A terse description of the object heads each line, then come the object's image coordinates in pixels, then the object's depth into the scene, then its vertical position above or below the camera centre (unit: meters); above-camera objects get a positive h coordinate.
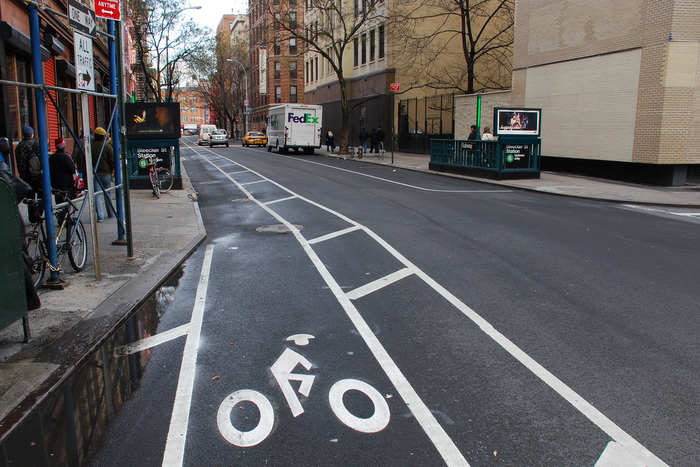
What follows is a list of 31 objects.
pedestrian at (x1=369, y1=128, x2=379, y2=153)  38.97 +0.17
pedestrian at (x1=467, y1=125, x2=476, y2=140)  23.08 +0.39
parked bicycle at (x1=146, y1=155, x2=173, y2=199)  16.55 -1.05
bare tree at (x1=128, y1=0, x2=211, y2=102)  38.59 +8.32
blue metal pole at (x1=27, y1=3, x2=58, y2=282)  5.98 +0.06
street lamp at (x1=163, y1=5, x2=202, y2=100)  39.66 +8.16
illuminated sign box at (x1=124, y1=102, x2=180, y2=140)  17.28 +0.61
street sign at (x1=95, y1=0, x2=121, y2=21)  7.46 +1.71
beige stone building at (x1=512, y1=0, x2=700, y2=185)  18.69 +2.31
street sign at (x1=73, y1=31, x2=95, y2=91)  6.79 +0.95
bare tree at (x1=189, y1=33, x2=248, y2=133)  77.49 +8.62
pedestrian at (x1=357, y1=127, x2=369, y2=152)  37.97 +0.42
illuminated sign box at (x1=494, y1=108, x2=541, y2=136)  20.77 +0.82
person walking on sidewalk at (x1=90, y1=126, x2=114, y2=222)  11.99 -0.57
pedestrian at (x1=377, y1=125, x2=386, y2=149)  36.44 +0.48
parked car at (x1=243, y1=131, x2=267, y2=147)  57.75 +0.21
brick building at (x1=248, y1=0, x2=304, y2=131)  78.19 +9.30
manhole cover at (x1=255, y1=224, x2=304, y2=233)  10.93 -1.70
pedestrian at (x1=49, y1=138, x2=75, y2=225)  8.70 -0.44
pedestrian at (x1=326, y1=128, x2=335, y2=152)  43.53 +0.15
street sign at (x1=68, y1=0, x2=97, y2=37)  6.77 +1.47
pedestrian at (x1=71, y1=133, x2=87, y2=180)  11.77 -0.46
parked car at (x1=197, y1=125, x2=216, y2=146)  65.25 +0.83
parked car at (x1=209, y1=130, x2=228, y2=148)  57.06 +0.26
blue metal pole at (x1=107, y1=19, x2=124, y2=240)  8.20 +0.27
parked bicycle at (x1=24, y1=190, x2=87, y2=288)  6.52 -1.26
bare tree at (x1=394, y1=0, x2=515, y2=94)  40.78 +6.71
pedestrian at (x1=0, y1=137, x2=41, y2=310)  5.27 -1.32
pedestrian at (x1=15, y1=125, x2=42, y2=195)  8.28 -0.34
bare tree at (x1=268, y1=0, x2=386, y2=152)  36.03 +7.69
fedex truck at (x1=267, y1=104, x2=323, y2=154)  38.00 +1.08
